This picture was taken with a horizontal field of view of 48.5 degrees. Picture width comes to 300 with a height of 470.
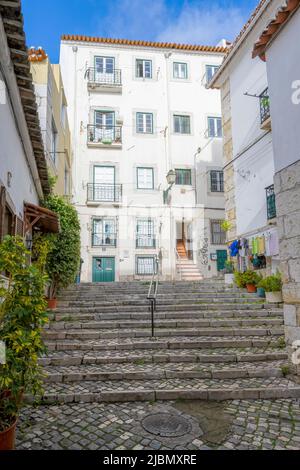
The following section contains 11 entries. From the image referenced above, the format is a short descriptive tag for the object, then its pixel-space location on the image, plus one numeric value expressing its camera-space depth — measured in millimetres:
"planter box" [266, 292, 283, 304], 9398
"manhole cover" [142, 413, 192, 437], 3402
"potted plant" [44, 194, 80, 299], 9656
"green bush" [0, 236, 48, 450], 2781
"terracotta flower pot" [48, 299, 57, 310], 8988
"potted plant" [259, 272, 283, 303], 9422
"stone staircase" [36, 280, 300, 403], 4504
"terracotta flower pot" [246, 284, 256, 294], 10836
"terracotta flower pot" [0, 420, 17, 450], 2682
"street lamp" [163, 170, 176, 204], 17056
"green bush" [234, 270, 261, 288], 10859
